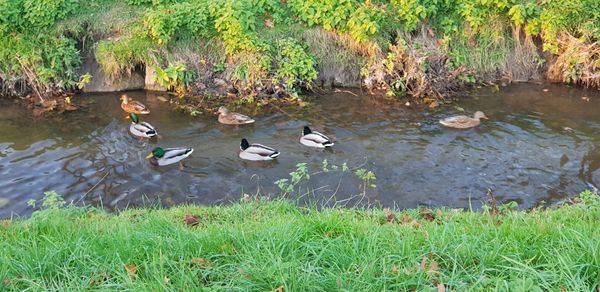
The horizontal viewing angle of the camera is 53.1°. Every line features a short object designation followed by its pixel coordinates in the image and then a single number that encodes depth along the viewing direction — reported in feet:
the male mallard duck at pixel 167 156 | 31.37
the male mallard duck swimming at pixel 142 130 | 34.94
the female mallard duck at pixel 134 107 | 37.60
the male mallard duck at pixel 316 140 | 32.86
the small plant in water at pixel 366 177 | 28.64
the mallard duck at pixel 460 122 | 35.27
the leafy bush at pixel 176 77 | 39.37
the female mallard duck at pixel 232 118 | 36.19
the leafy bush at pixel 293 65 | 39.65
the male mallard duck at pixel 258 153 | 31.50
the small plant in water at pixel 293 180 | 27.92
